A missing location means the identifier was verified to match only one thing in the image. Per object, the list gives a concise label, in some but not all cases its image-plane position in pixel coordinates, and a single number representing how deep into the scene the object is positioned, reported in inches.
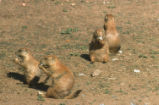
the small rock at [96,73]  736.3
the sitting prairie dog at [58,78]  602.2
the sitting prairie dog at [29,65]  673.6
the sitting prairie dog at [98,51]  802.2
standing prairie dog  866.1
